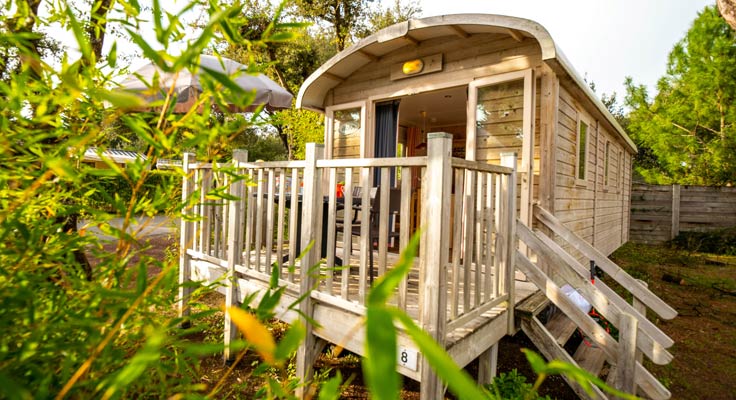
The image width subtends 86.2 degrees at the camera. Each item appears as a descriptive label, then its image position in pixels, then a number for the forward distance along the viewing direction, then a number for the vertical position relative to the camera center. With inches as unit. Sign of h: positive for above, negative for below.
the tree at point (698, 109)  540.4 +139.4
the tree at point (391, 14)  514.0 +246.5
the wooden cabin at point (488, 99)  159.9 +50.5
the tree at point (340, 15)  468.8 +218.7
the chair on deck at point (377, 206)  147.9 -4.5
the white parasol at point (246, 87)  161.9 +46.7
